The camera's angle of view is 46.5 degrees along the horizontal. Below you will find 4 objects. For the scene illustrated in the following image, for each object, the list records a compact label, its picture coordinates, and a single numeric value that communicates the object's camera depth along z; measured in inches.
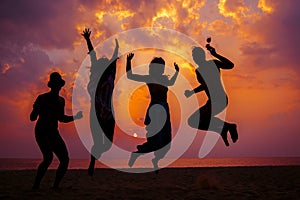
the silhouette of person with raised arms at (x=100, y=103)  395.5
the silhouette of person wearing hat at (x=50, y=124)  272.7
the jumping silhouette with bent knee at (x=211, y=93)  386.9
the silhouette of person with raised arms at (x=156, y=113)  431.5
